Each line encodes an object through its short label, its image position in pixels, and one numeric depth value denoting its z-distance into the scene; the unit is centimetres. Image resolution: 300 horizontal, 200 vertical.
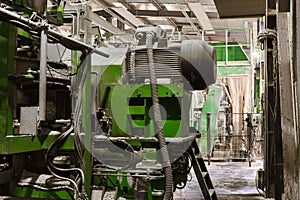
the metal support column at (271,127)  379
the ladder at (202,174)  333
